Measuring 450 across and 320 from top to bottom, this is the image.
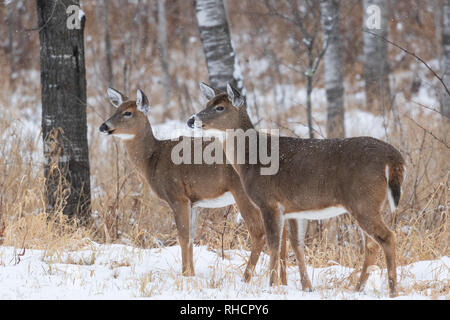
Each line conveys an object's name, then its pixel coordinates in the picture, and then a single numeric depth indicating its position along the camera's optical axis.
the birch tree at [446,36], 21.12
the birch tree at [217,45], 16.22
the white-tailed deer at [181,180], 12.13
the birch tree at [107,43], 19.60
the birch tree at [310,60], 16.48
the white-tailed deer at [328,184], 9.53
